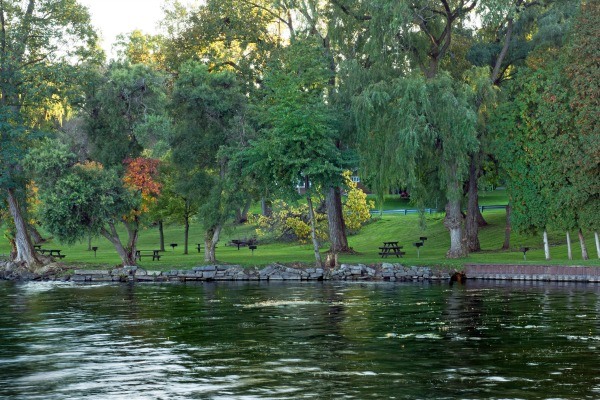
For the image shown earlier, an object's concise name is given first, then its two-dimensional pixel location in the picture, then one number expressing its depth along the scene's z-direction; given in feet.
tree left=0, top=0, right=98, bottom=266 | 205.26
